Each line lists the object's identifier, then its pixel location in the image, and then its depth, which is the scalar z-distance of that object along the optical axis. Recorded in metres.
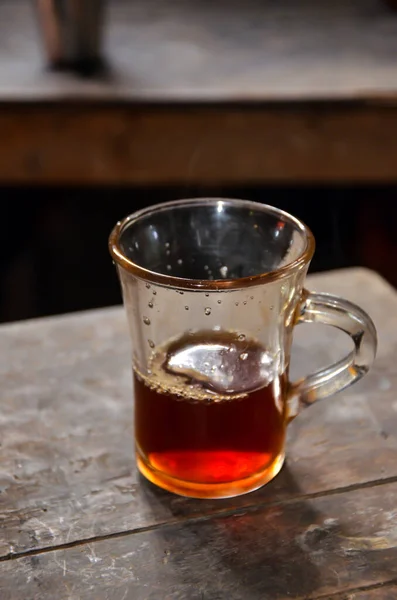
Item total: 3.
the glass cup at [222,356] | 0.59
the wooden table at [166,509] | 0.55
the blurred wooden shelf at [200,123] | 1.38
